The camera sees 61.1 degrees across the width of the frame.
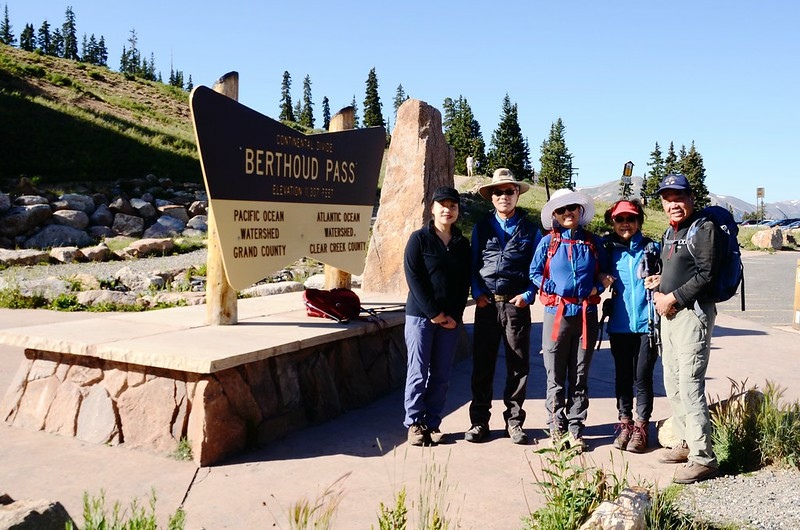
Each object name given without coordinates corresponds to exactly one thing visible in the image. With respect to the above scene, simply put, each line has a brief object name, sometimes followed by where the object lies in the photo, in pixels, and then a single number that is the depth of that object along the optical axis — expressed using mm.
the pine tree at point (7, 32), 106562
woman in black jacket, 4488
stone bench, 4207
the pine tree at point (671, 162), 62750
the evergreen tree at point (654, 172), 65250
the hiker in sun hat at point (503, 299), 4574
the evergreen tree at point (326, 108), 122625
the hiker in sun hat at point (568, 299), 4398
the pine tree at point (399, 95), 96000
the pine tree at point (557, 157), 64438
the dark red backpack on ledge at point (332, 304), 5770
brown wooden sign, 5016
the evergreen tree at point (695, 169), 59688
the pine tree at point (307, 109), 91269
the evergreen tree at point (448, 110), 81125
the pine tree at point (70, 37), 106200
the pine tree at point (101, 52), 117438
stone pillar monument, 8000
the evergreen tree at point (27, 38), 97062
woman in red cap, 4426
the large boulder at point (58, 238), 17469
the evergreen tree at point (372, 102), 64062
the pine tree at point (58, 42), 109444
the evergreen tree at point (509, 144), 57072
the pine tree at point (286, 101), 87562
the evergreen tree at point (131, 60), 106500
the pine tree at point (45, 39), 106312
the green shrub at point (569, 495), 2939
